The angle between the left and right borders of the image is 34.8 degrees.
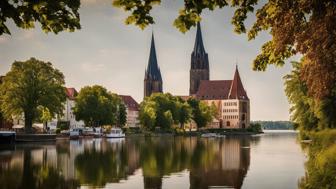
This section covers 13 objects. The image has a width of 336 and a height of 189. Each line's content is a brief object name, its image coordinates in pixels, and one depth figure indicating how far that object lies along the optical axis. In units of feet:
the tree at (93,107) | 374.02
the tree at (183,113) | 498.03
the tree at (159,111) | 436.35
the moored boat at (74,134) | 342.64
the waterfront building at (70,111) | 520.01
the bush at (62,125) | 396.74
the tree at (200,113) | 552.82
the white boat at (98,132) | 382.77
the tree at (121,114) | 461.98
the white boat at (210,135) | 456.69
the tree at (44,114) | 265.50
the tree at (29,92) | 257.34
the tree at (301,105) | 165.57
